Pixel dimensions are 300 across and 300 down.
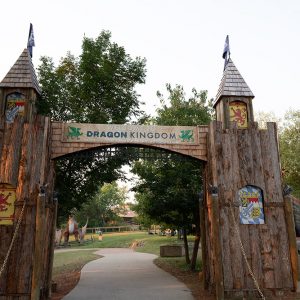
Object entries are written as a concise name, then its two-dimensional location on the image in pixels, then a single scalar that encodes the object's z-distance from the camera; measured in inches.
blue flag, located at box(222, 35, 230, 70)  496.1
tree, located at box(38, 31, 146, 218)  564.1
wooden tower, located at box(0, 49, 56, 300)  339.3
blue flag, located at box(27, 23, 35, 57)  458.6
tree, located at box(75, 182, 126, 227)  2031.3
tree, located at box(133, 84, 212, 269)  575.5
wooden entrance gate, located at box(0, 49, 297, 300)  346.9
